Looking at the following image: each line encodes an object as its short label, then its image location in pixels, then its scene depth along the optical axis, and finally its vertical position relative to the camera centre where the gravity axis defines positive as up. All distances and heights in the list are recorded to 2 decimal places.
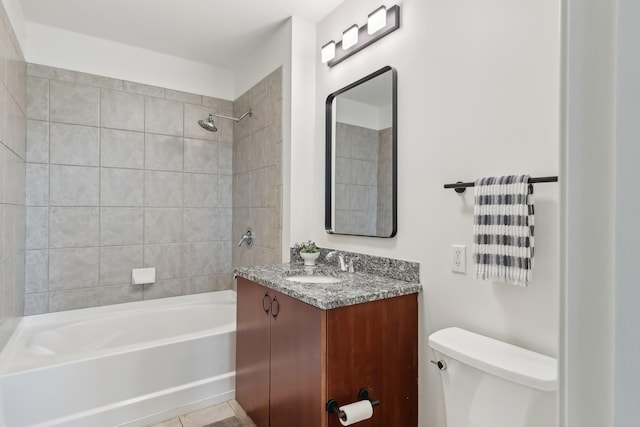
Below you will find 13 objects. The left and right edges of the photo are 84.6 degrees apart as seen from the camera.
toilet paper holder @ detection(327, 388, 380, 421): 1.35 -0.77
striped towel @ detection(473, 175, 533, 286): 1.23 -0.05
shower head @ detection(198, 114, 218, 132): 2.99 +0.75
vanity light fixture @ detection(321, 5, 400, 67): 1.87 +1.04
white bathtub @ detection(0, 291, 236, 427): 1.81 -0.94
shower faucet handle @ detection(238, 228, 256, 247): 3.03 -0.21
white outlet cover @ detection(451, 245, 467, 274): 1.51 -0.19
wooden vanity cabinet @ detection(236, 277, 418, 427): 1.43 -0.64
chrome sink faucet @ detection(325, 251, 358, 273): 2.10 -0.29
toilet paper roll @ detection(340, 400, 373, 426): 1.34 -0.76
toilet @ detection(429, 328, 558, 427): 1.05 -0.55
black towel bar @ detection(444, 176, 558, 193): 1.46 +0.12
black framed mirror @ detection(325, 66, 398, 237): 1.89 +0.34
